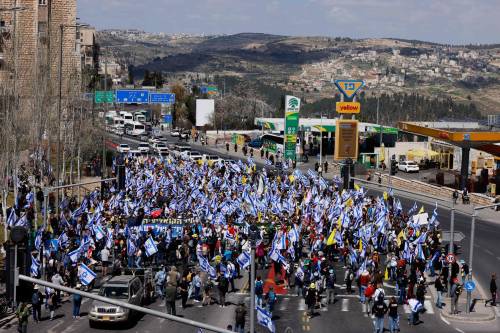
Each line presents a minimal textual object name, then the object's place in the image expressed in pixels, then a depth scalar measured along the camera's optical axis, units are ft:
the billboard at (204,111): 437.99
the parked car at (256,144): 346.95
